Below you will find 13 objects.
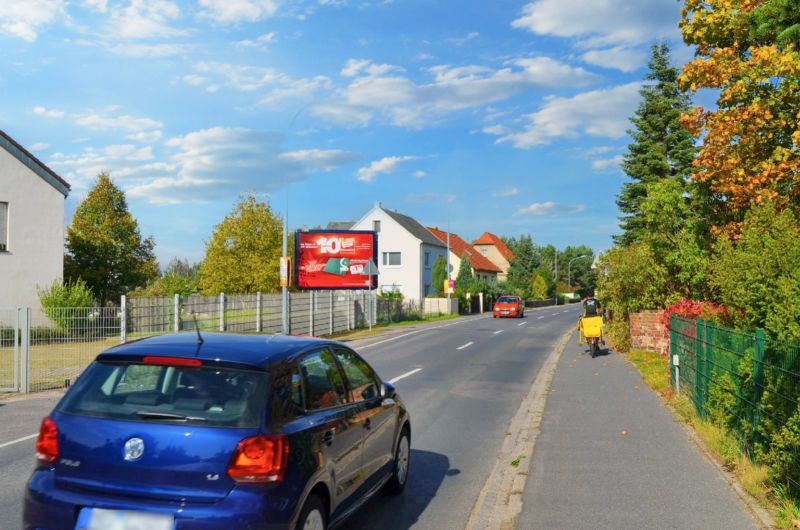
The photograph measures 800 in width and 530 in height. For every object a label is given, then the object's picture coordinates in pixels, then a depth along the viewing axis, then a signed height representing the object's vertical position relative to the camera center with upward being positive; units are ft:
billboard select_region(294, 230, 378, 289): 129.59 +6.20
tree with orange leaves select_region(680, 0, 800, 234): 41.22 +10.79
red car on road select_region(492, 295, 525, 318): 159.43 -3.41
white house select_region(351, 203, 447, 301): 225.15 +11.64
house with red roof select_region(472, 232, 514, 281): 383.45 +21.53
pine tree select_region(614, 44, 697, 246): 101.14 +21.38
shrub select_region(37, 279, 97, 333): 48.49 -0.91
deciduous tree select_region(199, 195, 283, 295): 178.81 +10.68
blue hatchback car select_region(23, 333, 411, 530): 12.58 -2.72
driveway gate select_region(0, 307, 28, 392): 45.78 -3.03
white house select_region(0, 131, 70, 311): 88.99 +8.81
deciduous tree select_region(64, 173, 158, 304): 123.95 +8.41
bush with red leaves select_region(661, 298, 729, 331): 37.19 -1.28
